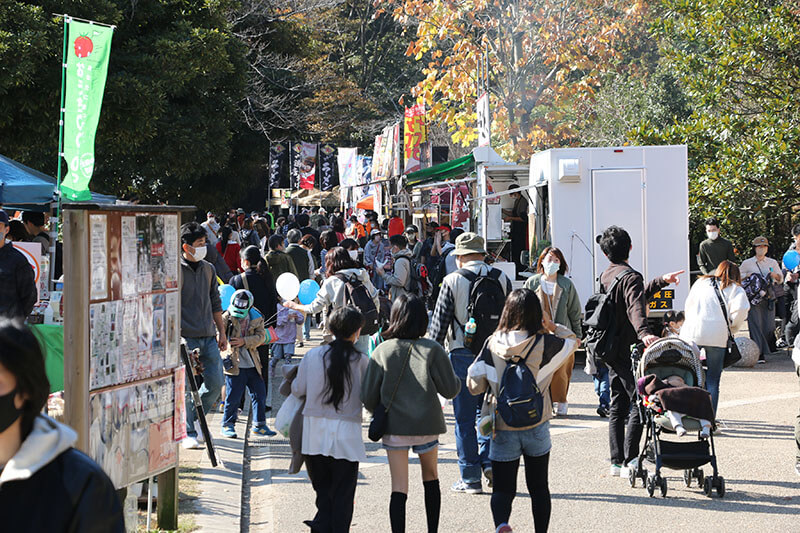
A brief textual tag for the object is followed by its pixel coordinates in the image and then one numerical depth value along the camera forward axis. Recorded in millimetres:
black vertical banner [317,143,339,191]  36219
